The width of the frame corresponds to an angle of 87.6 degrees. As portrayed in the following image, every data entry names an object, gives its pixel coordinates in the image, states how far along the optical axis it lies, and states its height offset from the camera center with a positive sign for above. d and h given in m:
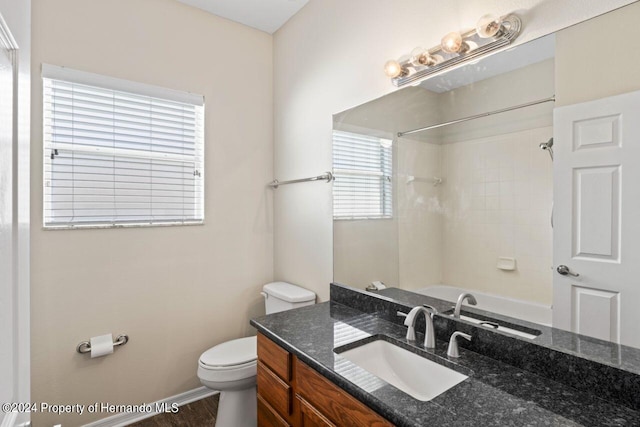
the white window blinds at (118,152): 1.86 +0.37
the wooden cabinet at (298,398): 1.04 -0.67
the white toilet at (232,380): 1.83 -0.92
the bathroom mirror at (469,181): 1.13 +0.14
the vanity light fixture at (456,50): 1.22 +0.67
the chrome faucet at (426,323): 1.28 -0.42
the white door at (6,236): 0.63 -0.04
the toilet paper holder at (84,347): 1.91 -0.77
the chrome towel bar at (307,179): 2.06 +0.23
